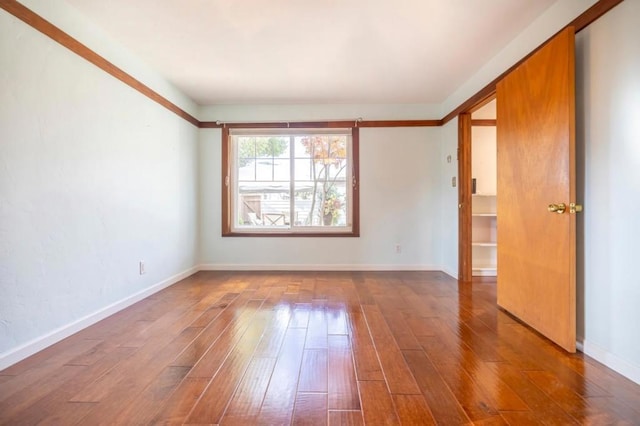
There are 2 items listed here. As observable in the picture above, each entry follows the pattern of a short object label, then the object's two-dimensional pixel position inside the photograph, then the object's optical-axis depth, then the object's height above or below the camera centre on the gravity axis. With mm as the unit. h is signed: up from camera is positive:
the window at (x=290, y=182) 4488 +432
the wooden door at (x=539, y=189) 1940 +156
